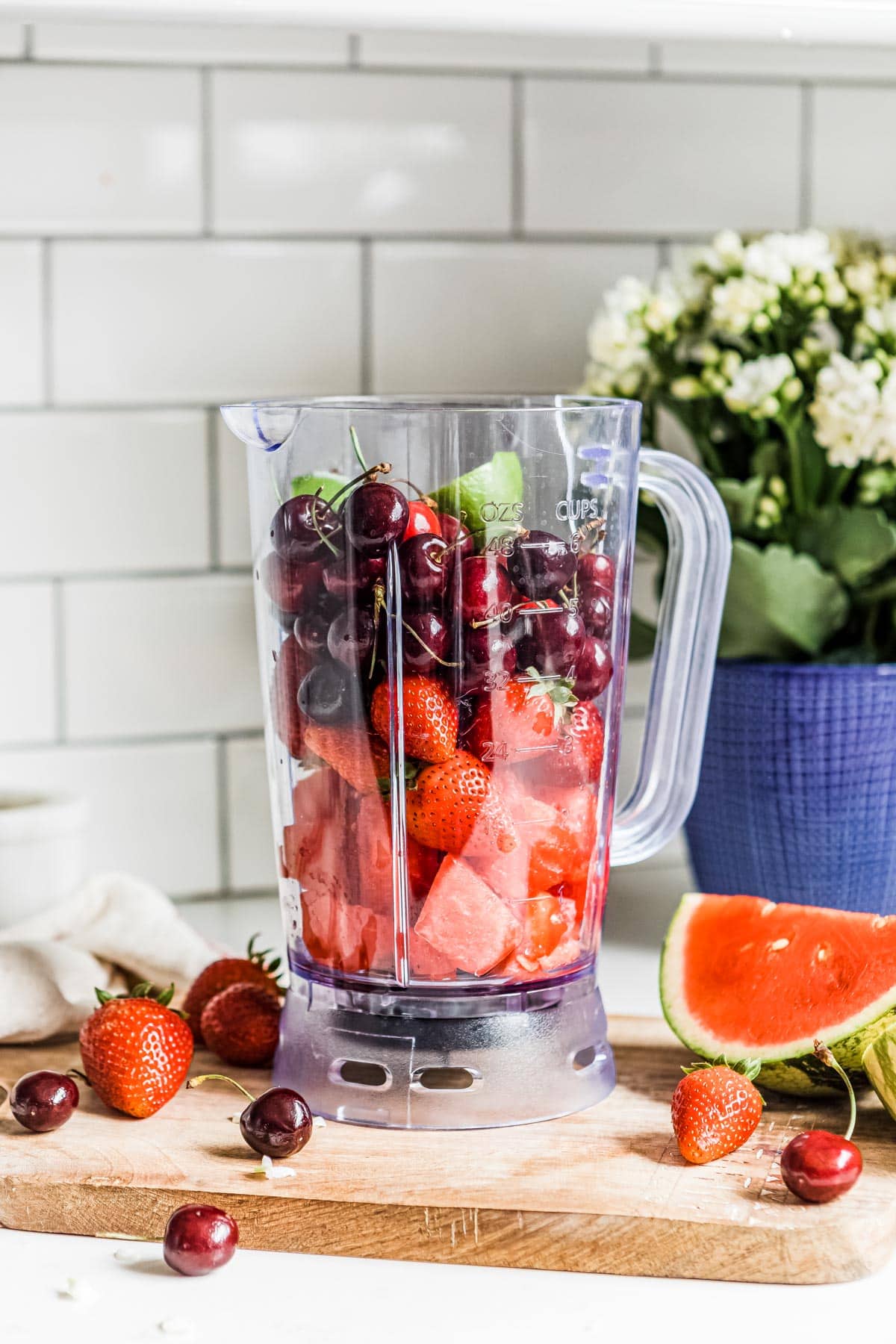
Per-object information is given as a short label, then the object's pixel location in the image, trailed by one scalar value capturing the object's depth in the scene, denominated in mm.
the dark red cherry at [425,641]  1016
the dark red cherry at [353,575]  1019
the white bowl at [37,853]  1204
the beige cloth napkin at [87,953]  1110
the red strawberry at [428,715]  1020
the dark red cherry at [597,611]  1046
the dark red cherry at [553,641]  1029
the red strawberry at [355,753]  1032
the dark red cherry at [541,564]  1025
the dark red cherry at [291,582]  1034
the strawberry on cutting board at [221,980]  1123
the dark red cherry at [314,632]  1035
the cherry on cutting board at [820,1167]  978
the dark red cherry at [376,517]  1012
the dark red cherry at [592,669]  1042
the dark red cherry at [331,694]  1030
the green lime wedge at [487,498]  1019
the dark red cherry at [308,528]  1027
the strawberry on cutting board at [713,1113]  1002
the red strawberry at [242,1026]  1087
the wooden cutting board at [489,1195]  968
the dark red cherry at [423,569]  1013
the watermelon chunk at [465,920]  1029
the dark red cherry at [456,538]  1017
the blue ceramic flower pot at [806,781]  1192
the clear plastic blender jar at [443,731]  1021
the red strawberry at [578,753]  1042
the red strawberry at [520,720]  1025
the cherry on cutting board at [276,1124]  1002
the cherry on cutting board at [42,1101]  1025
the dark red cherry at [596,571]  1046
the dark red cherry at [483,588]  1019
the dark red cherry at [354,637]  1023
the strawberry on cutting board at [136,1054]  1038
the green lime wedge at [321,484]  1034
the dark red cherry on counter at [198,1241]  960
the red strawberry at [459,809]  1024
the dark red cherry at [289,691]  1050
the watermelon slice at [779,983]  1046
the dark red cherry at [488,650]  1021
